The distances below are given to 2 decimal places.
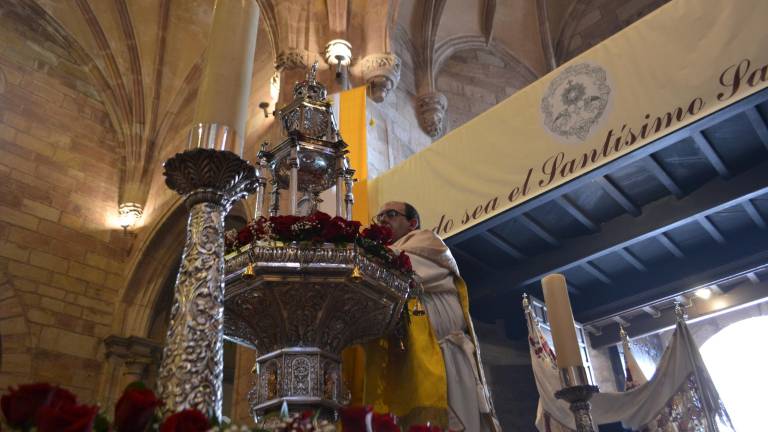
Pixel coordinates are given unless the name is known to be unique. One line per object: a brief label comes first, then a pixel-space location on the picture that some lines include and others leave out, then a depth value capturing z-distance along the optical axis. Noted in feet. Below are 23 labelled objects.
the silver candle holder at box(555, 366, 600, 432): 8.61
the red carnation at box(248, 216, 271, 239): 7.52
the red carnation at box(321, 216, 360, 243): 7.44
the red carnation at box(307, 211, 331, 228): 7.55
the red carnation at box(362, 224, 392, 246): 7.93
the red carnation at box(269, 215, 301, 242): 7.41
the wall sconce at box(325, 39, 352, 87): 21.29
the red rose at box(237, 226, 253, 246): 7.81
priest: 8.38
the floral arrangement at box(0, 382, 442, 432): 2.96
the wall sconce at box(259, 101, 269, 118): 22.31
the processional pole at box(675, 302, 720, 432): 15.01
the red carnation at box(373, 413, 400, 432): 3.96
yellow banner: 12.69
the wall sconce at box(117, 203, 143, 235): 28.66
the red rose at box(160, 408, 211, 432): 3.22
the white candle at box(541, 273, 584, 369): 8.99
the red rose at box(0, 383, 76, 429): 3.23
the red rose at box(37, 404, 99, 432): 2.87
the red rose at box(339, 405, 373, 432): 3.86
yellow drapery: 18.56
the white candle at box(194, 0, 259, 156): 5.53
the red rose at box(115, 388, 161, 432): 3.29
